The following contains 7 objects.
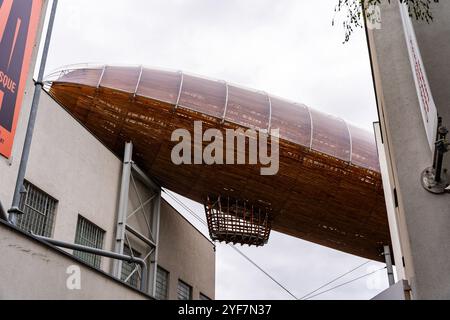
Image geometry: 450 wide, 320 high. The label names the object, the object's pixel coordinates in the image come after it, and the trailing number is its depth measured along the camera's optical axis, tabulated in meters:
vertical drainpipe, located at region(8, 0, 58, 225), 7.62
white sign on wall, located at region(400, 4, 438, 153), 6.59
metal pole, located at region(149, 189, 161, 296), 18.78
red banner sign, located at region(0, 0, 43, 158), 8.39
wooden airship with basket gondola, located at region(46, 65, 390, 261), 18.05
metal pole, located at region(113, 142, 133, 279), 16.62
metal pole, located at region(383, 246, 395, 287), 22.25
